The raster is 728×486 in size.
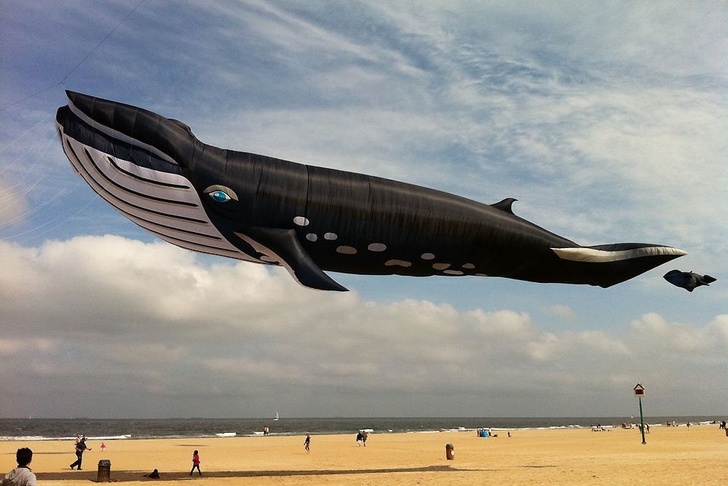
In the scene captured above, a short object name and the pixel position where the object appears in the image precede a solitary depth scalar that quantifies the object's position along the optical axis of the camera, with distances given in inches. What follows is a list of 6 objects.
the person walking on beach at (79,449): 971.9
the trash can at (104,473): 728.3
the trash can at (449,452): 999.6
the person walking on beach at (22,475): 275.3
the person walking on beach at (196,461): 840.7
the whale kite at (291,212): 573.9
